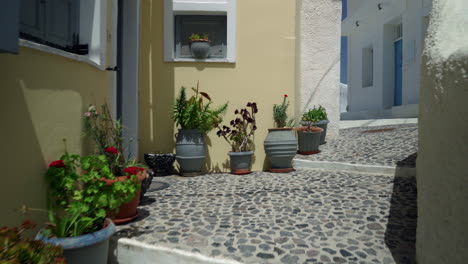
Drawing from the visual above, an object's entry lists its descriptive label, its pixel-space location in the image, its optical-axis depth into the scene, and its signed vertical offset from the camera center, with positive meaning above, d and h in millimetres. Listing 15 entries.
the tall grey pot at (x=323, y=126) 6758 +51
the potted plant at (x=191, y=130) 5383 -37
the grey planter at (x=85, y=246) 2135 -786
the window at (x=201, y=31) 6043 +1758
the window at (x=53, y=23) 2582 +897
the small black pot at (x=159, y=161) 5449 -547
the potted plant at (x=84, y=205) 2182 -595
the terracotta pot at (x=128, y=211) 3139 -804
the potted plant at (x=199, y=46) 5738 +1406
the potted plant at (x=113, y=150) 3155 -232
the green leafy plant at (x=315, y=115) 6711 +273
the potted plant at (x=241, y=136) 5562 -142
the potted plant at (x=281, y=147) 5523 -309
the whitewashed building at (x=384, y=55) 9477 +2540
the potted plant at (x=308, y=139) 6199 -196
